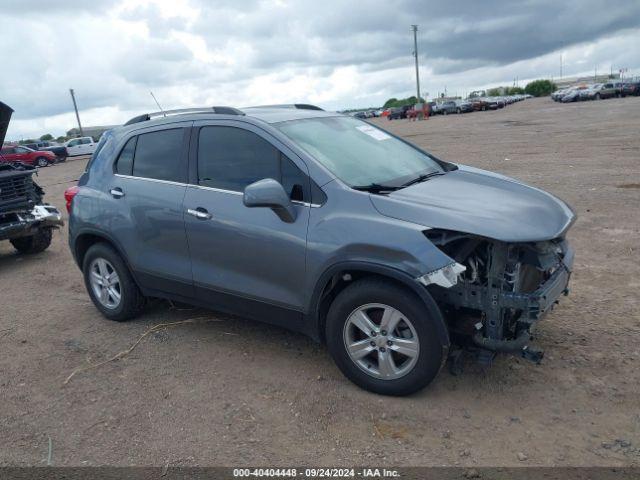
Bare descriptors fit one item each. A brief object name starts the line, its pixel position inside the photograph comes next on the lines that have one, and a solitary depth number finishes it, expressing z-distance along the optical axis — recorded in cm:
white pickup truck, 4269
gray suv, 342
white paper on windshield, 480
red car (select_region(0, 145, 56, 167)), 3387
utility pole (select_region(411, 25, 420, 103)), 7769
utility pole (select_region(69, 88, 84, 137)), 6489
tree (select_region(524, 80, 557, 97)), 9294
